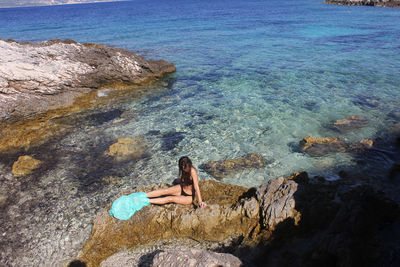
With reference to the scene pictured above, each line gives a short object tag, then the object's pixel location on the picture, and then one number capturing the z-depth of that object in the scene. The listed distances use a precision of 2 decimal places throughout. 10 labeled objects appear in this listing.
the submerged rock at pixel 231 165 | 8.53
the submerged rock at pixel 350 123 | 10.65
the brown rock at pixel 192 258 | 3.92
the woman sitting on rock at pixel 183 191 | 6.37
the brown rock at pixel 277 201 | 5.66
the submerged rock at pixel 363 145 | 9.23
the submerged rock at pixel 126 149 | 9.49
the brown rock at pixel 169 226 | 5.75
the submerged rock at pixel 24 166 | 8.59
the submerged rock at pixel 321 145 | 9.20
